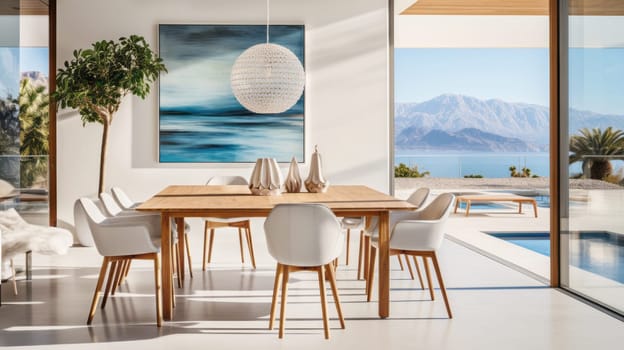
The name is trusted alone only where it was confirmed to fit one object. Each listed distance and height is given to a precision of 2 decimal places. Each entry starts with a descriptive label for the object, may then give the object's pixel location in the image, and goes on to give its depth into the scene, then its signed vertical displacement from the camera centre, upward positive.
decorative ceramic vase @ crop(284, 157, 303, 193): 4.71 -0.04
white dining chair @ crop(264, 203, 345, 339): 3.29 -0.35
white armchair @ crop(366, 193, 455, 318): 3.77 -0.39
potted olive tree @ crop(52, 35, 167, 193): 6.02 +0.97
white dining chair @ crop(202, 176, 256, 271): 5.26 -0.45
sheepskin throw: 4.39 -0.49
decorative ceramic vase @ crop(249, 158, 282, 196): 4.45 -0.04
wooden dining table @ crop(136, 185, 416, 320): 3.61 -0.21
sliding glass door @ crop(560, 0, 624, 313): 3.94 +0.18
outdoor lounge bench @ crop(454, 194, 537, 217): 9.44 -0.36
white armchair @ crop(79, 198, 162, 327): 3.60 -0.42
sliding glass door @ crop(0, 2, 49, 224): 5.07 +0.55
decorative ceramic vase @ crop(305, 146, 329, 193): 4.68 -0.02
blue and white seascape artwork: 6.66 +0.76
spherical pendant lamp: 4.76 +0.79
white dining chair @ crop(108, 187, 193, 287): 4.29 -0.27
